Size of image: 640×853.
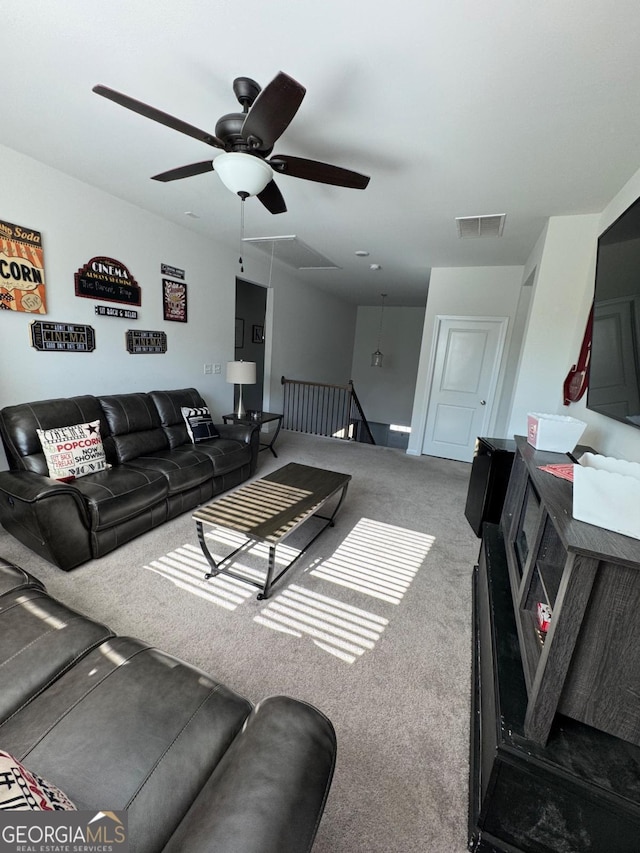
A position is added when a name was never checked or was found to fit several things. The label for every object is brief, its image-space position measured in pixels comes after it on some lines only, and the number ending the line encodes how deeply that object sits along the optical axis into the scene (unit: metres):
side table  4.36
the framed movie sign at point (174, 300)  3.87
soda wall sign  2.58
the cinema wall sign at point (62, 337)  2.83
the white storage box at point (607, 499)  0.89
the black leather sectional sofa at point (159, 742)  0.68
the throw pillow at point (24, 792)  0.50
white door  4.82
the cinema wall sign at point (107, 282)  3.09
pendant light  7.46
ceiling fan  1.39
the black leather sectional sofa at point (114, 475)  2.14
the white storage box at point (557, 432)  1.61
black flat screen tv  1.41
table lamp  4.12
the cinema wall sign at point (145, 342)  3.57
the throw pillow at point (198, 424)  3.61
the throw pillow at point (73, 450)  2.48
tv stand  0.83
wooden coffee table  2.09
